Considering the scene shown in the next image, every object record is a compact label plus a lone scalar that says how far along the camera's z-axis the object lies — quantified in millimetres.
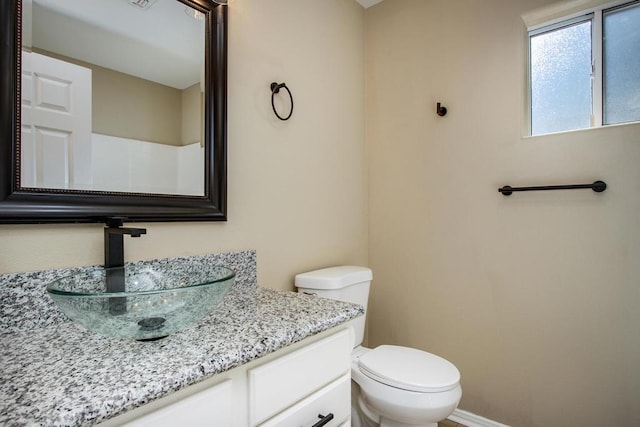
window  1525
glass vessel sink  722
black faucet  1039
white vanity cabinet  667
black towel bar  1489
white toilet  1345
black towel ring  1621
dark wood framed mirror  907
